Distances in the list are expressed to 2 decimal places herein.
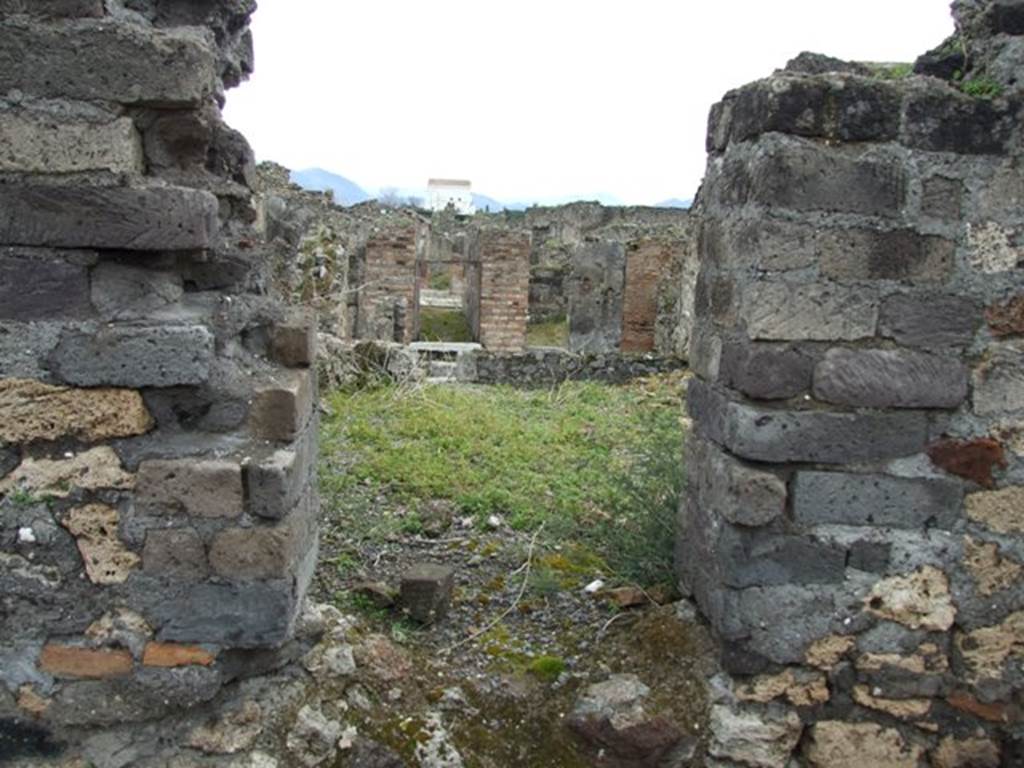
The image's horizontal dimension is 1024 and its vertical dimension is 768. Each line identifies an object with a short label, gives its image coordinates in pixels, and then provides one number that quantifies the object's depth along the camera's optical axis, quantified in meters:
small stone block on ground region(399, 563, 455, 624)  3.24
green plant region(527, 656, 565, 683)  3.01
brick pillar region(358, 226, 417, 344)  11.33
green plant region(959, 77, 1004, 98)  2.63
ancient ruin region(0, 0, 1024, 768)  2.41
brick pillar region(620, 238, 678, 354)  12.66
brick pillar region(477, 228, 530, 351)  11.23
